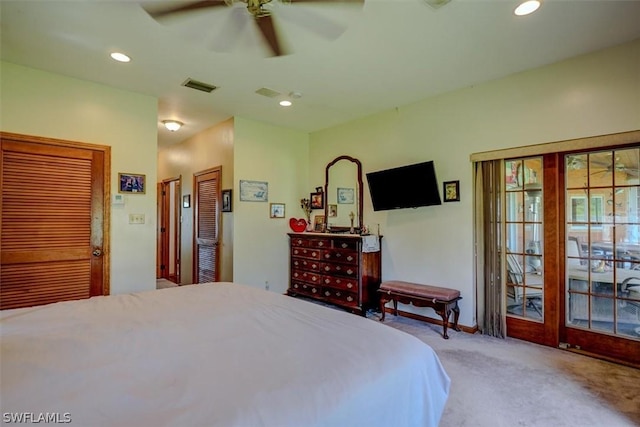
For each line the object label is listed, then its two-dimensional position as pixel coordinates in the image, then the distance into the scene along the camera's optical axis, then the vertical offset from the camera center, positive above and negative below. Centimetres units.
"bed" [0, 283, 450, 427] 90 -53
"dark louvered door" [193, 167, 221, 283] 490 -14
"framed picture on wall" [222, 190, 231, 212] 459 +23
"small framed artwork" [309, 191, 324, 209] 516 +27
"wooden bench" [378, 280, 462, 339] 335 -91
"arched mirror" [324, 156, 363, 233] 469 +32
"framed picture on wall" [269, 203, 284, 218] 493 +10
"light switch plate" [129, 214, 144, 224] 360 -2
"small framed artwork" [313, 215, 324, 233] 509 -11
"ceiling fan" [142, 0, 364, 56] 177 +119
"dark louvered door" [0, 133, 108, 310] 295 -4
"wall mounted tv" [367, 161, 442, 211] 370 +36
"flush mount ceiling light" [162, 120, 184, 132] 472 +140
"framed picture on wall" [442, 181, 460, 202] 364 +29
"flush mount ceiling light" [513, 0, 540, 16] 216 +145
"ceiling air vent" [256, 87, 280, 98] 364 +146
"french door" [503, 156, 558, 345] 311 -35
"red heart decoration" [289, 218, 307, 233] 512 -15
